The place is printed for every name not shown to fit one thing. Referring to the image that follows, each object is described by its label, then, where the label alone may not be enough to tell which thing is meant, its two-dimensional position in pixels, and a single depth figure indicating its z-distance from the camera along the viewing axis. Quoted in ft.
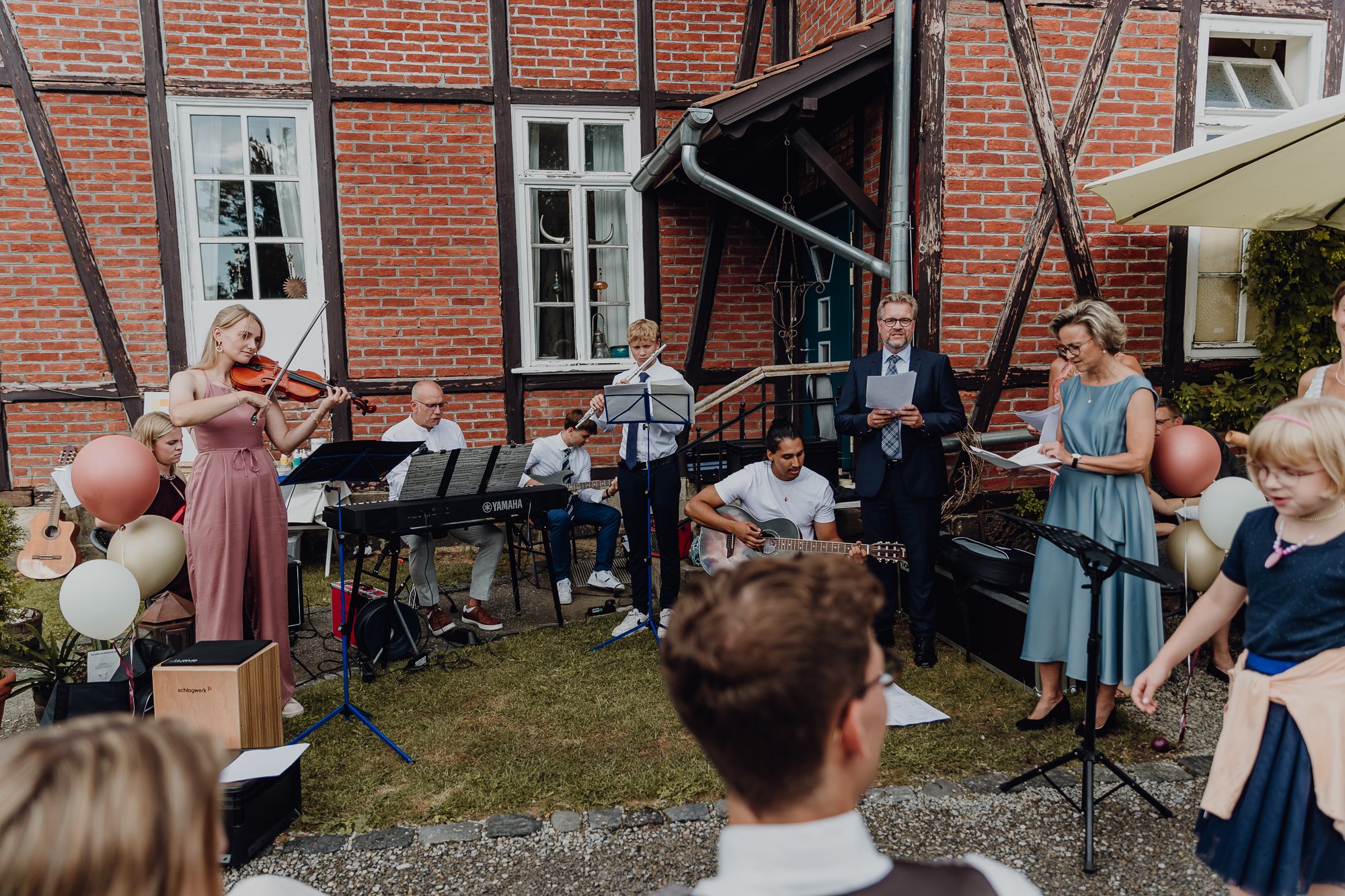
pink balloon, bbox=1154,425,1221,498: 12.98
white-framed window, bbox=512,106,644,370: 24.84
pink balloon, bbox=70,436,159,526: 12.01
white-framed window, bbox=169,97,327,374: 23.27
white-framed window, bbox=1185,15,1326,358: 18.93
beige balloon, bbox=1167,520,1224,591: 13.55
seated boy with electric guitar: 20.95
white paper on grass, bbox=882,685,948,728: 12.63
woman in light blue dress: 11.36
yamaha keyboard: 14.03
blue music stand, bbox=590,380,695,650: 15.76
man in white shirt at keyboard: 17.69
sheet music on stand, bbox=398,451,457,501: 14.70
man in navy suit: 14.58
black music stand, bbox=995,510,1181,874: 8.92
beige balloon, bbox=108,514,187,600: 12.89
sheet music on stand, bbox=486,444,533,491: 15.66
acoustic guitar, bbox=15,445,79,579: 17.52
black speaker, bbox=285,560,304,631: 15.99
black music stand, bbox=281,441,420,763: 12.49
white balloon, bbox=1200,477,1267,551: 11.64
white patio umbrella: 13.12
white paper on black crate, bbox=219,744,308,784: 9.25
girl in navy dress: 6.39
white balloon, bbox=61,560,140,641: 11.18
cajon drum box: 10.26
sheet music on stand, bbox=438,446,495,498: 15.28
